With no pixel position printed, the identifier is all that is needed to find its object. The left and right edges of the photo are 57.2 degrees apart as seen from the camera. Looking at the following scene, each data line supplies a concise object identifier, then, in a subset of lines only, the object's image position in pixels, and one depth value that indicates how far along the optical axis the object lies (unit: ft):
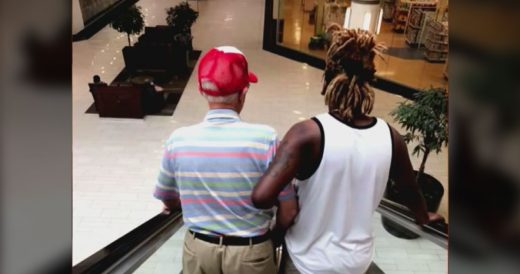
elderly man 5.02
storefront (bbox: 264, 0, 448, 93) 33.30
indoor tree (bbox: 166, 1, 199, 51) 35.47
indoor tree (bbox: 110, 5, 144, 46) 32.30
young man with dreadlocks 4.59
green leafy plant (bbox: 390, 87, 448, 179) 15.31
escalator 5.24
